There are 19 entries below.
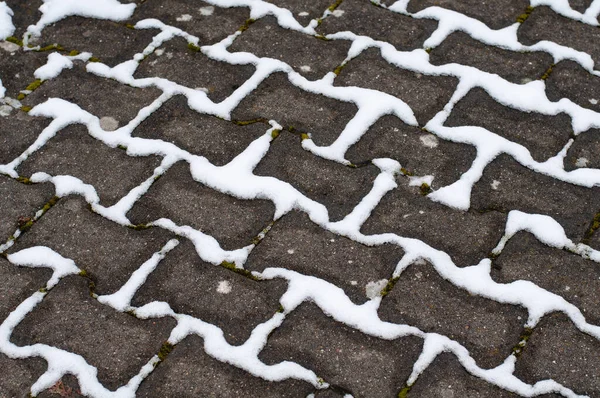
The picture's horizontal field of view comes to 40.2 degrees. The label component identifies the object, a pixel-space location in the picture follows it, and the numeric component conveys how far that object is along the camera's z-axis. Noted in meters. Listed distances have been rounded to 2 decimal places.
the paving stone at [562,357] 2.17
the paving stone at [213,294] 2.34
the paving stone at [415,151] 2.74
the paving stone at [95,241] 2.49
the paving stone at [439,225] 2.50
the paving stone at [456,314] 2.26
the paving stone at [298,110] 2.90
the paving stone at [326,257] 2.43
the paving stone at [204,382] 2.17
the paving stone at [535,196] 2.58
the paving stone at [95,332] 2.25
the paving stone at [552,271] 2.36
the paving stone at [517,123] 2.82
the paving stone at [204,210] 2.57
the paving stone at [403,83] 2.96
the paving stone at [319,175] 2.65
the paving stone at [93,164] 2.74
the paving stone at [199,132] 2.83
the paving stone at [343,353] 2.19
